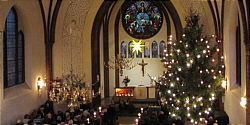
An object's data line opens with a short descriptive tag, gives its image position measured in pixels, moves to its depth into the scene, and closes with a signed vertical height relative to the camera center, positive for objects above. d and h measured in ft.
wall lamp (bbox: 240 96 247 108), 42.37 -5.07
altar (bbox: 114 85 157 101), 75.72 -7.16
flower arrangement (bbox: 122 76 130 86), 89.66 -4.84
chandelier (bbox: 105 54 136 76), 83.76 -0.01
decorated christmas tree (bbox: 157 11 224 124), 53.62 -2.38
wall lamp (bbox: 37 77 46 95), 63.13 -4.02
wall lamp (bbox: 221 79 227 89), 58.49 -3.83
